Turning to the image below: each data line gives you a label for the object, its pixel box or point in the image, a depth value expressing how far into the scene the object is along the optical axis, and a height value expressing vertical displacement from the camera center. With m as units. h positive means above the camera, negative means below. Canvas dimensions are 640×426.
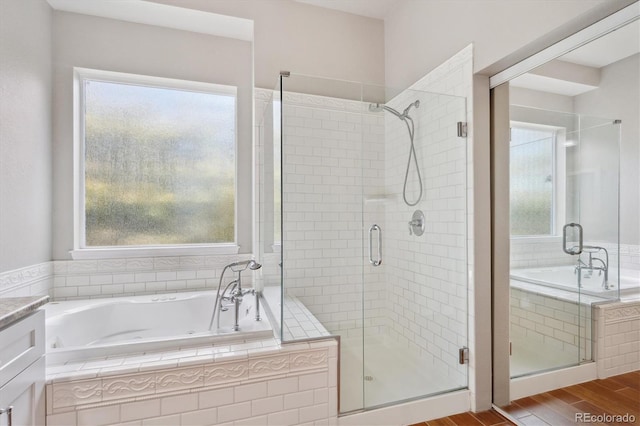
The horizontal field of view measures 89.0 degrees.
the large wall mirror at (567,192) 1.55 +0.11
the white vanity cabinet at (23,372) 1.17 -0.63
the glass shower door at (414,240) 2.19 -0.20
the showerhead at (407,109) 2.40 +0.76
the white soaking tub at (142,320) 2.04 -0.78
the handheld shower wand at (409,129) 2.38 +0.62
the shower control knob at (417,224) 2.37 -0.09
